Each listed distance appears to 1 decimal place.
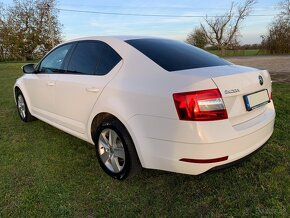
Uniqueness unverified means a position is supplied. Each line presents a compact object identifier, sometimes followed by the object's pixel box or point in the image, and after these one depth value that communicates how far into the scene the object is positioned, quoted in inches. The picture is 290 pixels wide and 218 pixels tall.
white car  98.0
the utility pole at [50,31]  1391.5
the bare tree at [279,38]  1337.4
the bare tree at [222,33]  1813.5
